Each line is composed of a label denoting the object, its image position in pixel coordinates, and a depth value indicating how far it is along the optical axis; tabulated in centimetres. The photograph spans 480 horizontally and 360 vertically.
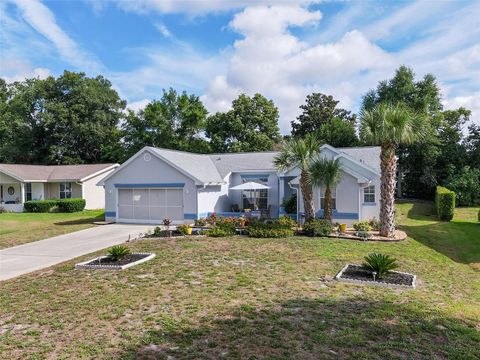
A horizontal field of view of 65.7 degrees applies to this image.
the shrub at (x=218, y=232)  1836
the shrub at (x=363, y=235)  1730
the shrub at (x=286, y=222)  1906
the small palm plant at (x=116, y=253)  1293
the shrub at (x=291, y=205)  2295
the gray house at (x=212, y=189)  2133
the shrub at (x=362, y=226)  1909
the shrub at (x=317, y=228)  1809
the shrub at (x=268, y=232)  1784
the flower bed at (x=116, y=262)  1223
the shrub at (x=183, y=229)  1897
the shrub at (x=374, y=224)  1975
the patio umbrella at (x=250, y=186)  2323
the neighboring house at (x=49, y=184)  3538
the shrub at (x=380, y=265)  1073
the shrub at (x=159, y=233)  1887
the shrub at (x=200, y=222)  2098
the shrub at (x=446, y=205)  2512
